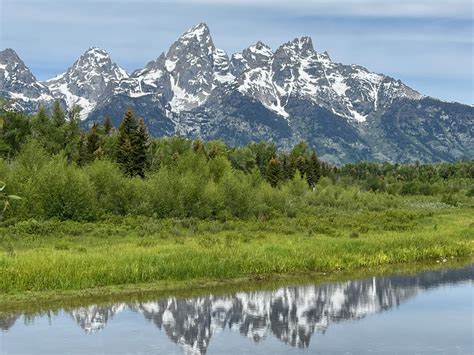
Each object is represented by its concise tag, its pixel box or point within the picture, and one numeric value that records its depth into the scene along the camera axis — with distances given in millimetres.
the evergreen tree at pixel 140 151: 84562
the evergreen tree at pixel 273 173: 123250
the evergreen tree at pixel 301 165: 137125
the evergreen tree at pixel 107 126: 119562
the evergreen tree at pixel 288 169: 133750
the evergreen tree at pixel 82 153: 89231
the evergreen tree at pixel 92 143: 95181
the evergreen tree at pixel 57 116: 105500
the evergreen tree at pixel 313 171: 137500
